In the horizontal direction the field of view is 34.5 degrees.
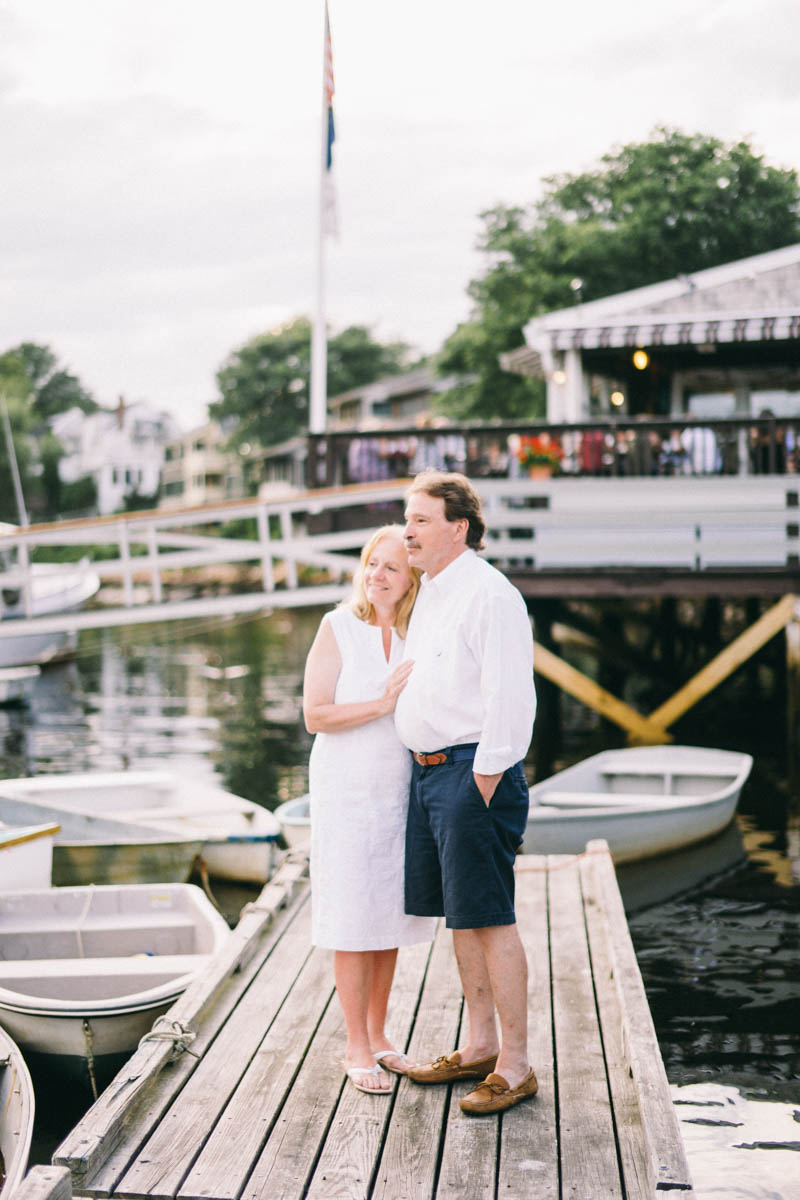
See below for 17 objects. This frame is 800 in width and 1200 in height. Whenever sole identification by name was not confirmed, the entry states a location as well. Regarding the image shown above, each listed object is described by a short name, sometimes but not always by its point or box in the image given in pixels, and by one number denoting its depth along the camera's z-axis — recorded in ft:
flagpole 54.75
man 12.67
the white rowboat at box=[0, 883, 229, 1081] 20.30
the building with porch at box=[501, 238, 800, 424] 56.49
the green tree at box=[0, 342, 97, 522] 217.56
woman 13.82
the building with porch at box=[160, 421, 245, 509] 278.05
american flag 54.19
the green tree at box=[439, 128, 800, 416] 120.98
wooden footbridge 43.83
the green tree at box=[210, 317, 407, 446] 241.14
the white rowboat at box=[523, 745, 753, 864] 33.40
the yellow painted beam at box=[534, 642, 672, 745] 48.47
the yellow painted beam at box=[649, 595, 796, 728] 48.14
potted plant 48.80
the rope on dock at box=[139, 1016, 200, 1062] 14.90
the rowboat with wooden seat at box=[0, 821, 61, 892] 26.40
